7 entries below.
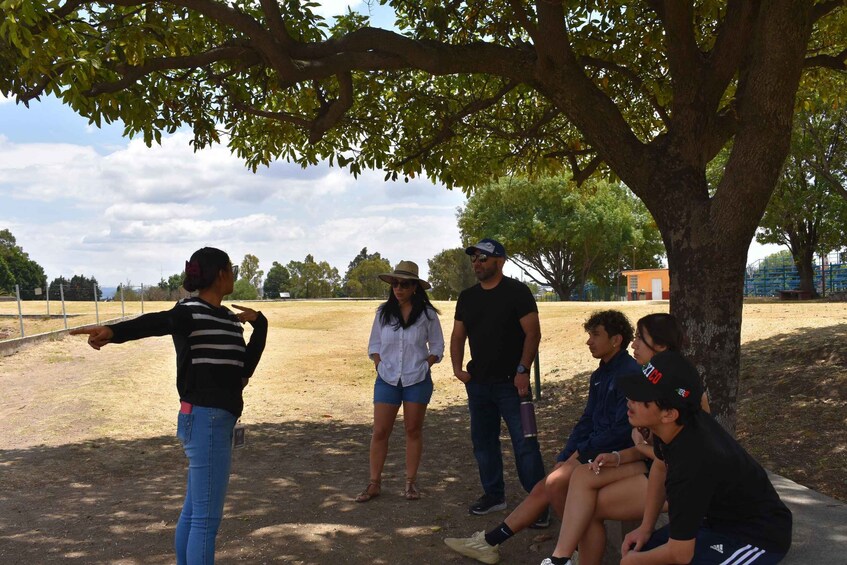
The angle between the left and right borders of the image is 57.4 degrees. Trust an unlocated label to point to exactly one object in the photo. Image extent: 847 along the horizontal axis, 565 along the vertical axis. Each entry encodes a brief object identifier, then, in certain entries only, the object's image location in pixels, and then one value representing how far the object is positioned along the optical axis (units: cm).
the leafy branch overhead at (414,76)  660
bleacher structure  4075
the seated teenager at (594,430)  422
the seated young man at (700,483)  291
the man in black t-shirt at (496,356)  539
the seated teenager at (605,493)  377
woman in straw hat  591
